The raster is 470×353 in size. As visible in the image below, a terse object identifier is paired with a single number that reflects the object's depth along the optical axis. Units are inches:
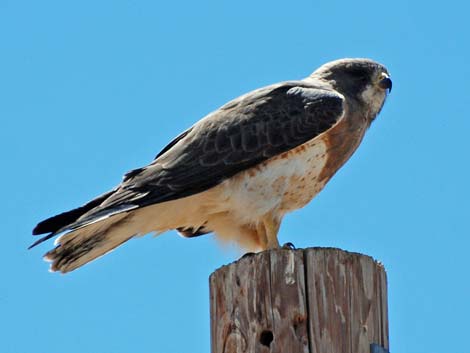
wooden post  402.3
